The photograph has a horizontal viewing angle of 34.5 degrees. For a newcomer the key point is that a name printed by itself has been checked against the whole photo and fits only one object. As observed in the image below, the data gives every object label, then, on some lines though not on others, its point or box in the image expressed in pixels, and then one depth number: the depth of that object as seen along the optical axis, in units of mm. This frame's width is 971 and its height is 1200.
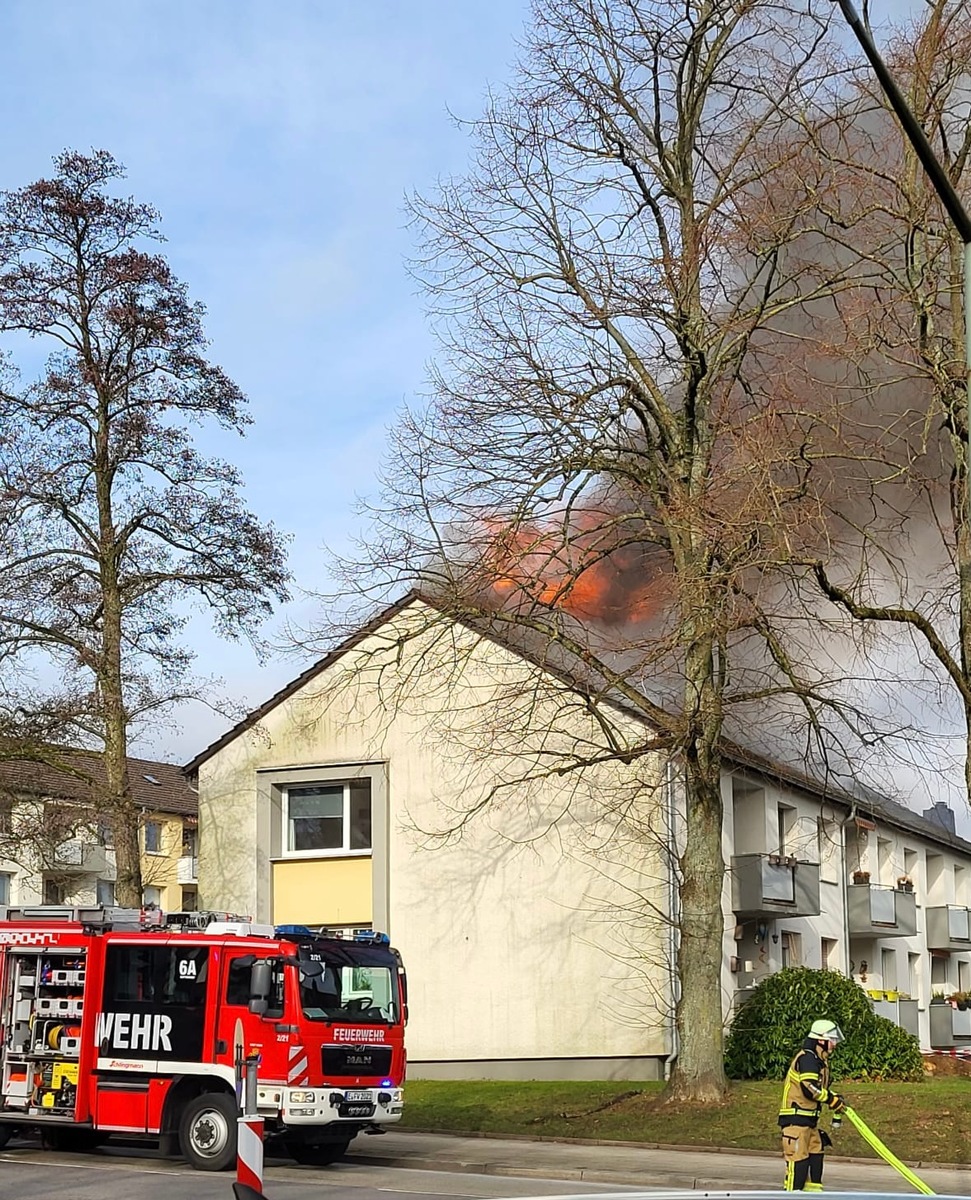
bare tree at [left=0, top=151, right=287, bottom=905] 27359
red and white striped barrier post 10320
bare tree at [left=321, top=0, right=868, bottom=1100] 20422
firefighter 11852
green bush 24125
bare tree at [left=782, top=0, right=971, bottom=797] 17203
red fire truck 16656
